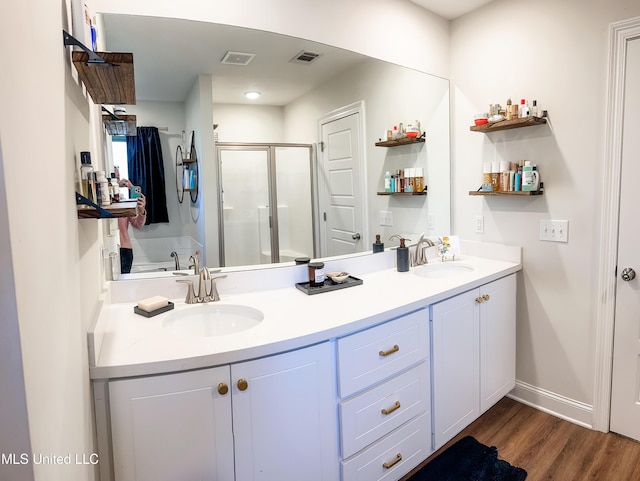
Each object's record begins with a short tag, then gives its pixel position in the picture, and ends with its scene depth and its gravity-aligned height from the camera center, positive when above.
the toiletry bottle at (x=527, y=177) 2.25 +0.10
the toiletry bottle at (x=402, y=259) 2.36 -0.36
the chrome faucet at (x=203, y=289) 1.73 -0.38
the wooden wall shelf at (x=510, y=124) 2.21 +0.40
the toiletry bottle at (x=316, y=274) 1.96 -0.37
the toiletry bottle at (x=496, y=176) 2.43 +0.12
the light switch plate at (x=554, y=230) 2.24 -0.21
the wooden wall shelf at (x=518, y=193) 2.26 +0.01
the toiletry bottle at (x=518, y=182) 2.32 +0.07
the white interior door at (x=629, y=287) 1.95 -0.48
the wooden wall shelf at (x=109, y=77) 1.11 +0.38
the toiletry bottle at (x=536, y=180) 2.25 +0.08
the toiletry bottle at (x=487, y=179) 2.46 +0.10
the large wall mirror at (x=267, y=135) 1.71 +0.33
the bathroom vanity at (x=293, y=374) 1.19 -0.62
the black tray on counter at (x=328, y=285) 1.91 -0.43
